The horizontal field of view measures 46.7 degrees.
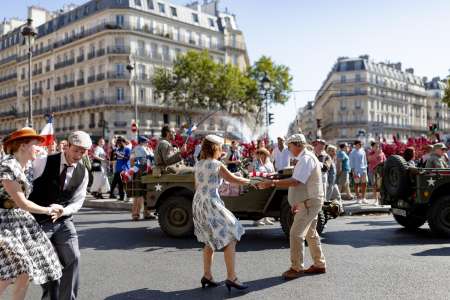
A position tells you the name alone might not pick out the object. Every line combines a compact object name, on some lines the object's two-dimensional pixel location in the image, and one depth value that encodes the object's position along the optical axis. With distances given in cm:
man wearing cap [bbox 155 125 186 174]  911
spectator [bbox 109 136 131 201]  1425
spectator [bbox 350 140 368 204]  1439
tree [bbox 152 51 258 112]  5522
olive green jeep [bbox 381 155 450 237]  892
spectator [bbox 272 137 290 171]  1380
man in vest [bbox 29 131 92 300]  420
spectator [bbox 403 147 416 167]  1043
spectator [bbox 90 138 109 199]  1502
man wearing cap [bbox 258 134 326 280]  604
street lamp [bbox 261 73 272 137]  2224
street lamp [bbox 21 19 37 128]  1870
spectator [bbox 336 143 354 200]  1507
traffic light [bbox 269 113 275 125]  2545
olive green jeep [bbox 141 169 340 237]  832
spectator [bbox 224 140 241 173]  1575
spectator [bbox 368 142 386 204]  1491
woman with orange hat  383
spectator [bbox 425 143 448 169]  1013
